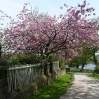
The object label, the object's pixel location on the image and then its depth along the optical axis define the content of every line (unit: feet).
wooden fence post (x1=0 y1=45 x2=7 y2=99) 14.13
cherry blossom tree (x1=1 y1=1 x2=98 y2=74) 33.08
